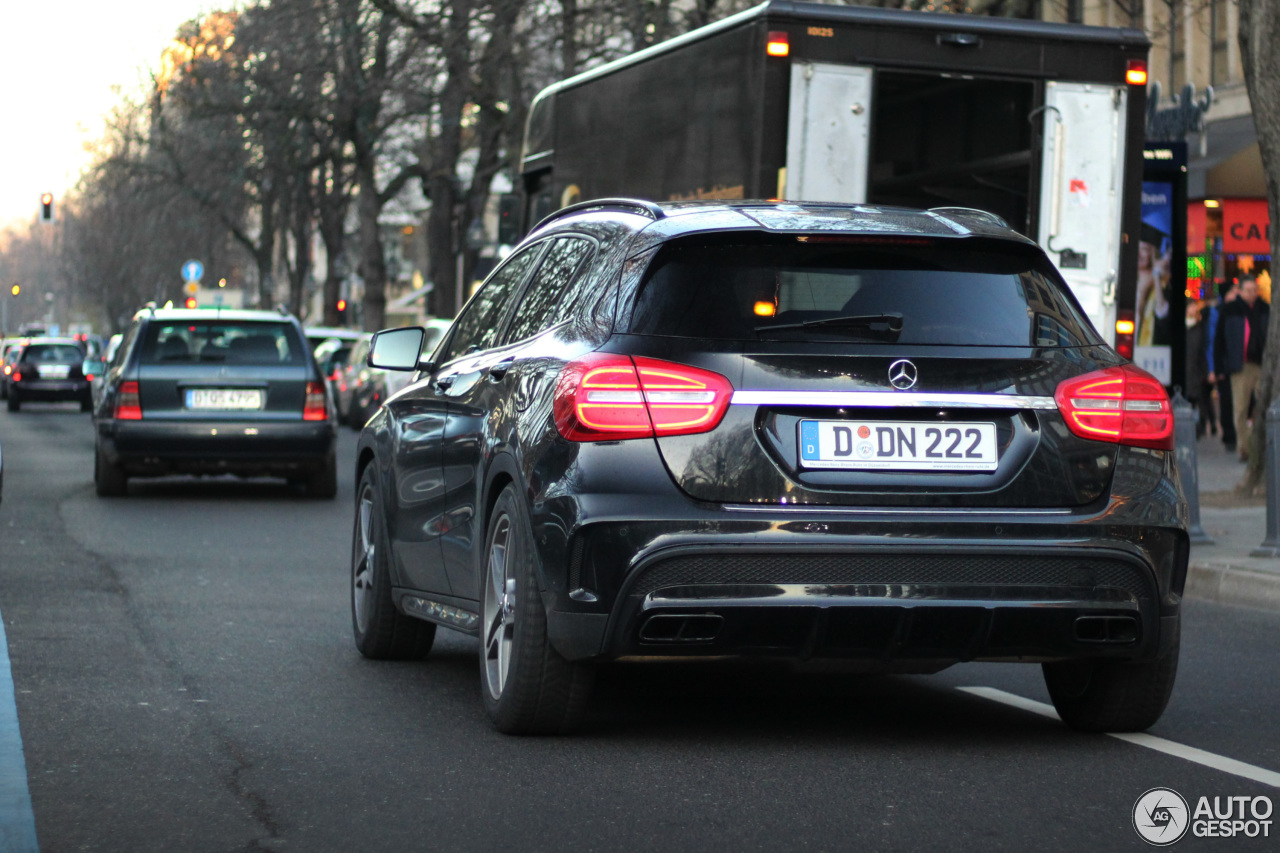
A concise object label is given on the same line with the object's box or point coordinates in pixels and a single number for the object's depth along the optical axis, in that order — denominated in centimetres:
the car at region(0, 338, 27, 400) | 4614
